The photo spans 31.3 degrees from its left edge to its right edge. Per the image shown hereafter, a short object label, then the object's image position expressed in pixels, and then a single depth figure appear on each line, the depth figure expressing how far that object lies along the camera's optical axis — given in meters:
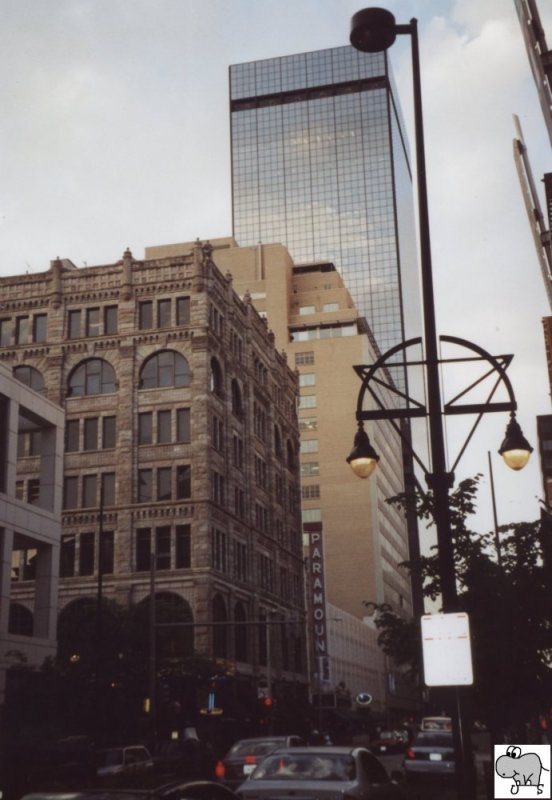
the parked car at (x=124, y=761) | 28.58
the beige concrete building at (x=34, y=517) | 37.41
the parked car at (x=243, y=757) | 22.98
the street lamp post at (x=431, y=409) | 10.98
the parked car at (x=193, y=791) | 9.55
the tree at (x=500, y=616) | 19.73
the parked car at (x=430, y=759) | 28.05
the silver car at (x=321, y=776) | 12.77
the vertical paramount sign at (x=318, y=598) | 84.19
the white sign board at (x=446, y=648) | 10.26
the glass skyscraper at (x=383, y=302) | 195.88
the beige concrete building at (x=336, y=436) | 122.62
